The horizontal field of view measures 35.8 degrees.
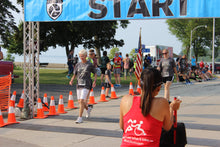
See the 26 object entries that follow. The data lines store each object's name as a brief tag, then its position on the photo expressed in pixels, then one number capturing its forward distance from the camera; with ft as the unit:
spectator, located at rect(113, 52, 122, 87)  63.96
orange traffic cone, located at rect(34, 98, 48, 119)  31.05
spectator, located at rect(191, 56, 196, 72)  87.76
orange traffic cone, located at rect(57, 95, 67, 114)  34.09
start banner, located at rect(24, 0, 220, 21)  27.78
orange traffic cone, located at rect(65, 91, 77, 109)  37.35
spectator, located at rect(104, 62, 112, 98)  46.16
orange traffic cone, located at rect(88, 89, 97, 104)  41.47
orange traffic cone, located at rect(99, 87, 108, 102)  43.10
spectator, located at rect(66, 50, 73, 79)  88.70
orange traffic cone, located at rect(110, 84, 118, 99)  46.09
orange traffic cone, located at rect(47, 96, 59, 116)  32.65
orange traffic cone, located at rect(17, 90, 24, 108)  38.48
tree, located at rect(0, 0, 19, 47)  96.20
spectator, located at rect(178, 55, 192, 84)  71.69
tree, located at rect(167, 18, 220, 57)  240.12
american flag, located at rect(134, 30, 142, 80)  52.11
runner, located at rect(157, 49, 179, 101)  38.63
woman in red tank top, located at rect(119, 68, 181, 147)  10.18
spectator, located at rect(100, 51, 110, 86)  55.57
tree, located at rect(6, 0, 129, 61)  113.39
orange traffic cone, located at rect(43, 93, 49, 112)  35.59
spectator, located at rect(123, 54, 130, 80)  80.64
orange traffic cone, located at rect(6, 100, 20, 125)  28.78
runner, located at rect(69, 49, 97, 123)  28.99
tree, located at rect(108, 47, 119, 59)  248.85
